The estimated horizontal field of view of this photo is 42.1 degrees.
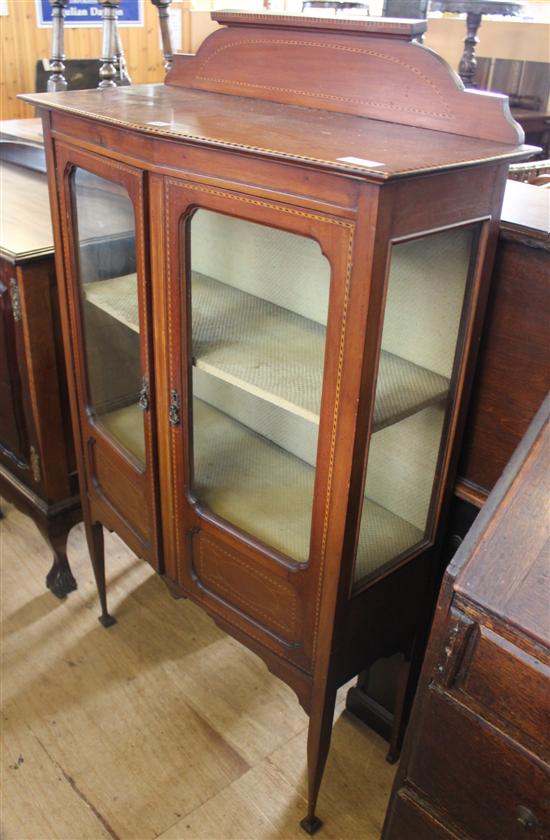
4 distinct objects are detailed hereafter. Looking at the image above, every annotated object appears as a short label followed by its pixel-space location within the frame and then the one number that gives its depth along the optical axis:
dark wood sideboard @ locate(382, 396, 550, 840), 0.74
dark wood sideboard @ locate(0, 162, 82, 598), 1.55
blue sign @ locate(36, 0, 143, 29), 4.97
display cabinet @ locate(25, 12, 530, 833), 0.87
